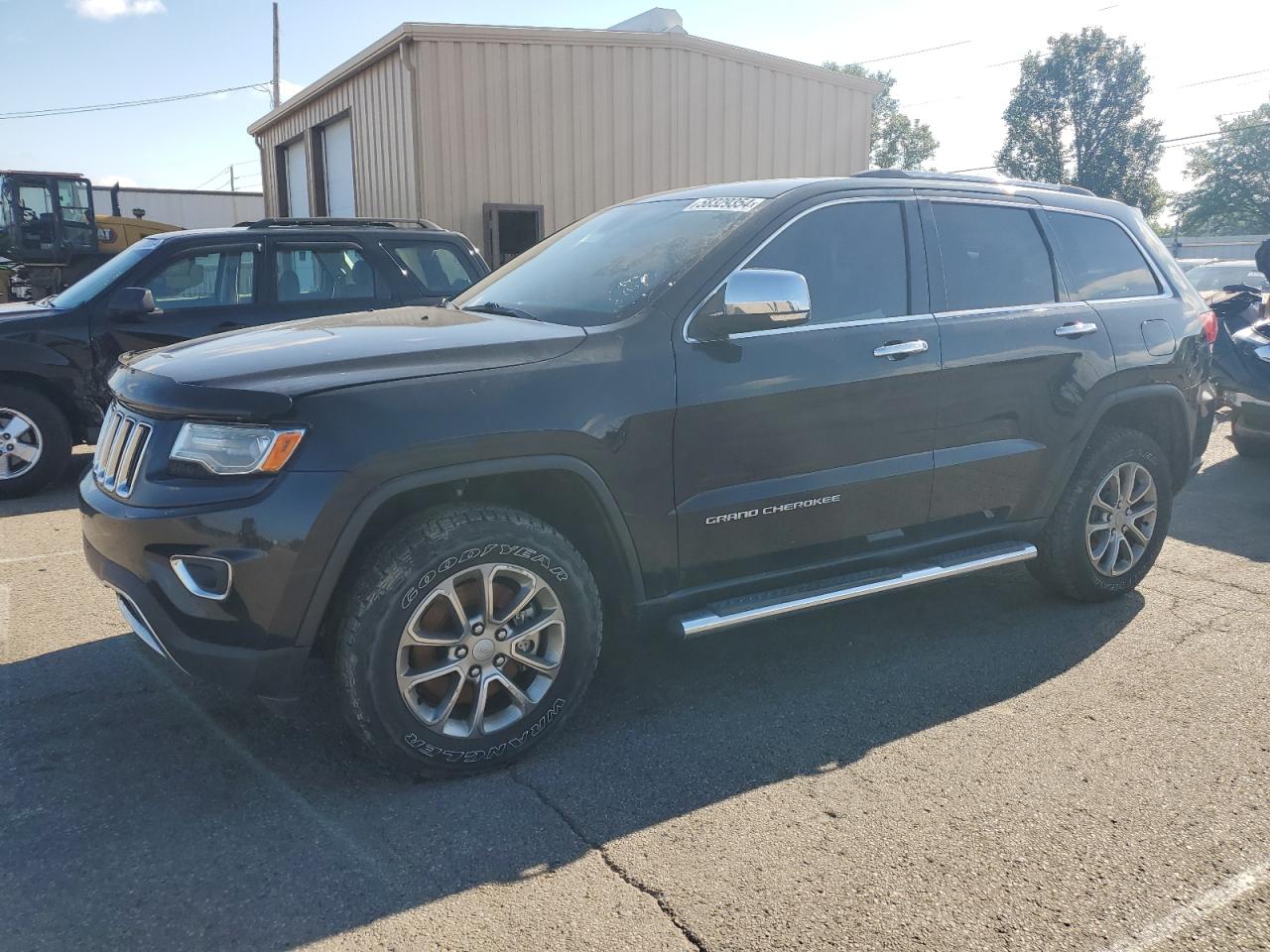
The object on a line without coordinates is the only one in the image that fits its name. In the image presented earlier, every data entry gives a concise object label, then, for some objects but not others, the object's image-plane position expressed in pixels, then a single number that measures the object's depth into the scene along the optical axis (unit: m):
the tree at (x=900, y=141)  62.57
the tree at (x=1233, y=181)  53.75
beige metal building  12.41
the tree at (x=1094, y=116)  47.62
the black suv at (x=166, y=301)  6.77
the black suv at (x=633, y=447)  2.83
